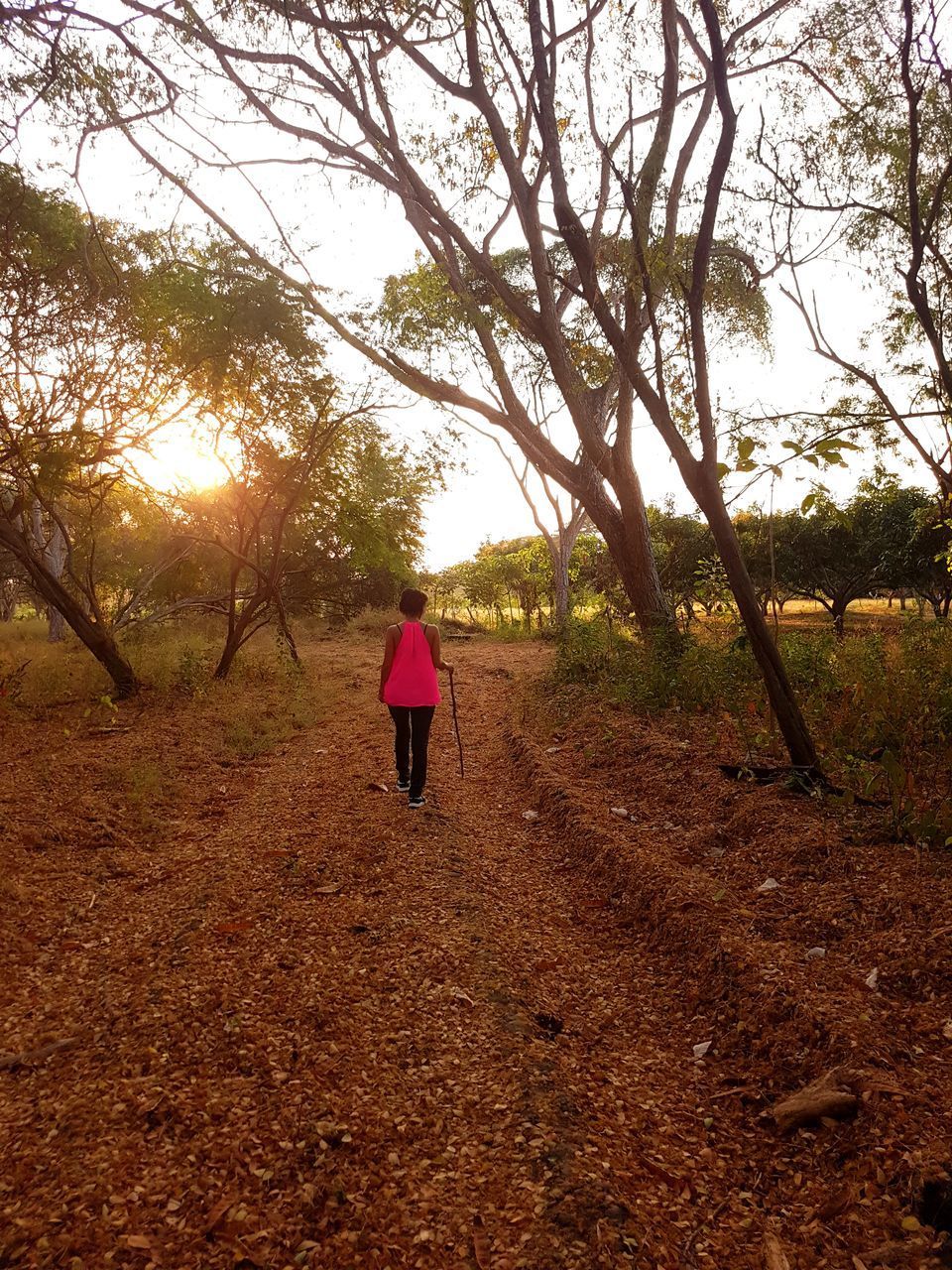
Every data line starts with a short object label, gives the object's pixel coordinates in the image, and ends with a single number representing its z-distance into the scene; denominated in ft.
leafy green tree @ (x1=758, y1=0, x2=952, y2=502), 22.11
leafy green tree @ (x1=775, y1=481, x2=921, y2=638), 84.38
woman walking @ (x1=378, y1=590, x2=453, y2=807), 20.08
